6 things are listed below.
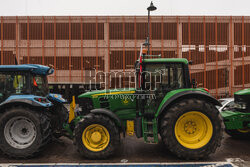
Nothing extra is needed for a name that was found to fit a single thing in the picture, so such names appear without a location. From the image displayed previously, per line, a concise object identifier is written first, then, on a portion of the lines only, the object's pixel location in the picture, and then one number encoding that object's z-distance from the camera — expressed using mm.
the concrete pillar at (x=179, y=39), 21062
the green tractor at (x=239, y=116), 5289
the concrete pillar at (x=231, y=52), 21094
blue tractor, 4531
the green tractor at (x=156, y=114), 4379
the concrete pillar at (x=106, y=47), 21000
